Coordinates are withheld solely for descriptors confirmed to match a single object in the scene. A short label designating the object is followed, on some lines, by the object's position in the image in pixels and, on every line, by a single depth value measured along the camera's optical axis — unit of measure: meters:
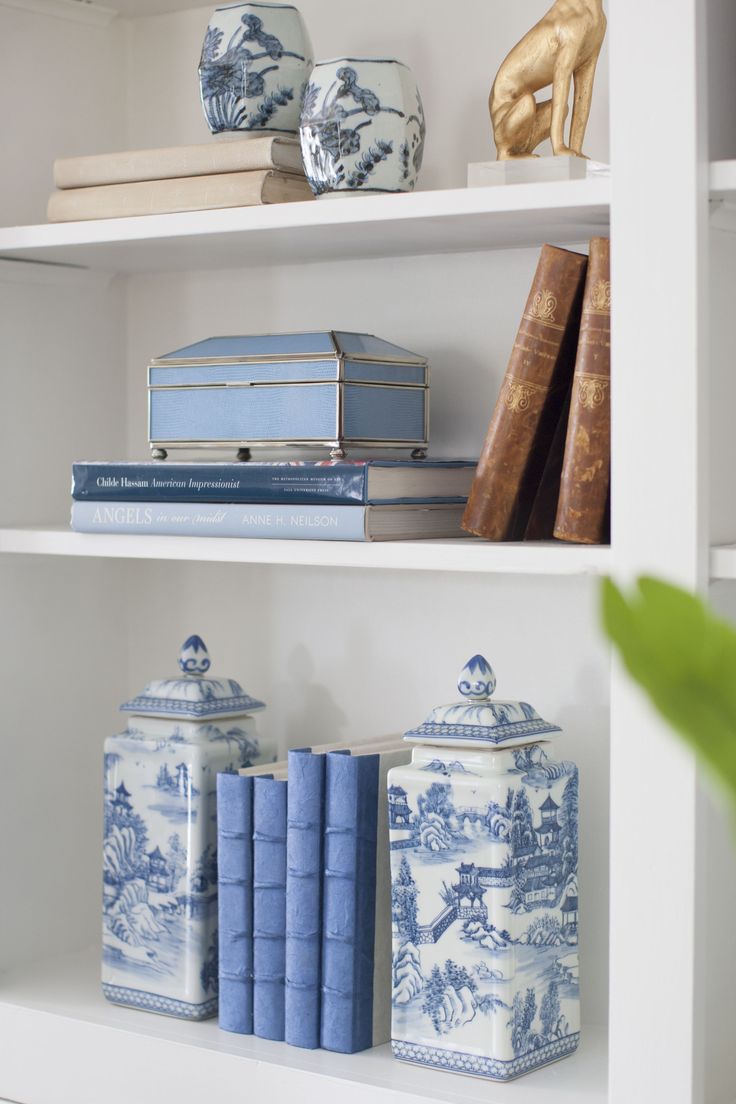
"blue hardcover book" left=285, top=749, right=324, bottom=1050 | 2.57
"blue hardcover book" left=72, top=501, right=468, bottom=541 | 2.50
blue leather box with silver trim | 2.55
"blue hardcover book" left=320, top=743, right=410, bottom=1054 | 2.55
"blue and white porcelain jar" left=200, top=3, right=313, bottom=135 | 2.60
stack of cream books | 2.57
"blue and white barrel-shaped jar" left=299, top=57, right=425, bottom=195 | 2.51
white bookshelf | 2.31
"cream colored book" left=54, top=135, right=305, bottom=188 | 2.57
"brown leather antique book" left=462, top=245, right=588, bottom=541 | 2.44
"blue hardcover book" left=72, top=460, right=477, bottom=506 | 2.50
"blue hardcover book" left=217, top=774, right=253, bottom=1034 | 2.62
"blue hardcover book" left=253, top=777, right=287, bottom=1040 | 2.60
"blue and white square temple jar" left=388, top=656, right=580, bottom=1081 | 2.48
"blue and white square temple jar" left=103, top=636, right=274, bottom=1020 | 2.68
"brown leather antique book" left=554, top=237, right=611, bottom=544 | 2.40
